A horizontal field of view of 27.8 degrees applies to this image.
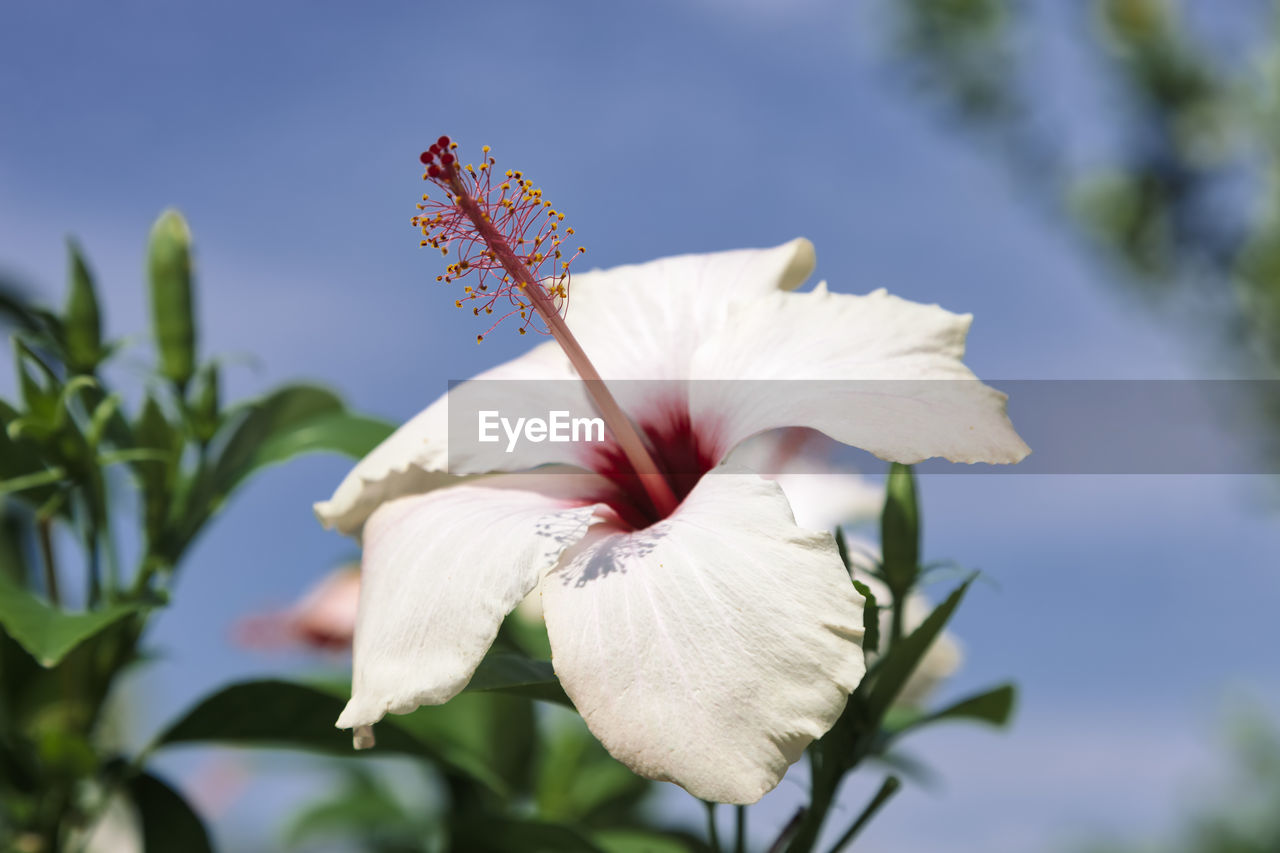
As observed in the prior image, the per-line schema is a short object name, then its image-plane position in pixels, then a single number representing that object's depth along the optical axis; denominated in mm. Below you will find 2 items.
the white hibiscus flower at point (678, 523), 420
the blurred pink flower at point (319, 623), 691
